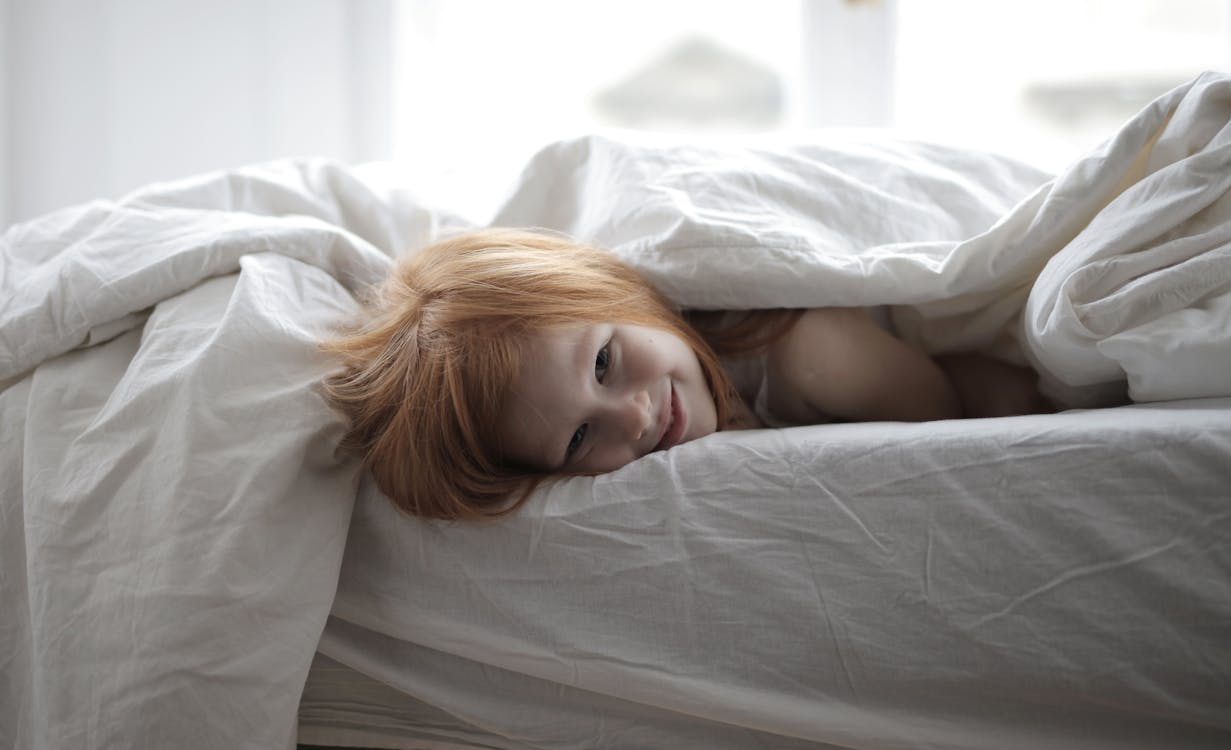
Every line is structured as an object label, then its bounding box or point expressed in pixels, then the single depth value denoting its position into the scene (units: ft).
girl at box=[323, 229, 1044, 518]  2.31
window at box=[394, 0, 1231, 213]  5.45
